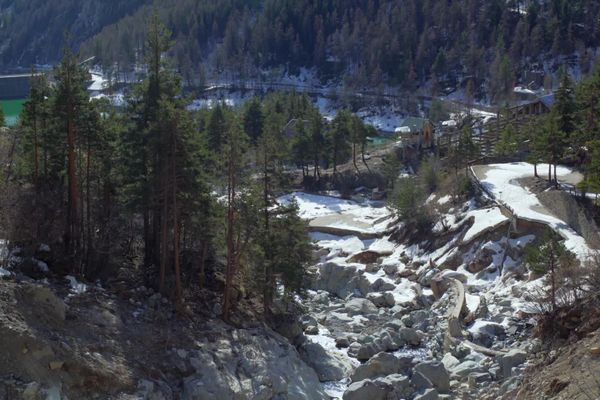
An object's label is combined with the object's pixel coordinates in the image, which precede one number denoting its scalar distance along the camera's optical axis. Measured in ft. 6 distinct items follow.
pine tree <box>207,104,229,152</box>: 212.23
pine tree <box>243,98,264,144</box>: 260.62
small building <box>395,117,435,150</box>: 246.86
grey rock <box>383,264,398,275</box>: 146.41
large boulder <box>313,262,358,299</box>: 142.31
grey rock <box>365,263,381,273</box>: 148.56
